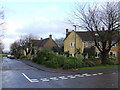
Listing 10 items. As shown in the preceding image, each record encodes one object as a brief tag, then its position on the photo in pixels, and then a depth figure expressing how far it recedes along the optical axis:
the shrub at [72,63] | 14.88
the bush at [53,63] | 16.29
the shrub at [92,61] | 16.37
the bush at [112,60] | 18.22
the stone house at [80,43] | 29.20
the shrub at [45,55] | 19.14
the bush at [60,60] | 16.53
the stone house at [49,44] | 42.06
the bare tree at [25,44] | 40.25
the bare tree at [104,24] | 15.98
